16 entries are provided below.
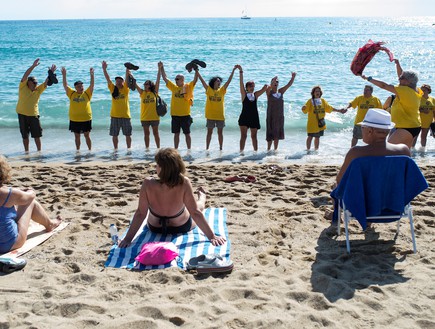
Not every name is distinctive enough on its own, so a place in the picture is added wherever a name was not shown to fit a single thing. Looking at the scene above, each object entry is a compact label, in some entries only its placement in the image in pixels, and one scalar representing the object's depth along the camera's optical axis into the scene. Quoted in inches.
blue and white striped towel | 186.1
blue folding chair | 188.2
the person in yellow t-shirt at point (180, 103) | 404.8
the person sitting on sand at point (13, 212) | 189.0
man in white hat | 193.6
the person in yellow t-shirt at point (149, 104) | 409.1
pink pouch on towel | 184.1
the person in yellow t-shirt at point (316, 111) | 400.2
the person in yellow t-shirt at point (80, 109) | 403.2
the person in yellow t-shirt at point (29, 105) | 395.2
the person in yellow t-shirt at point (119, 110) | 407.3
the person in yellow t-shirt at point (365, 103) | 389.4
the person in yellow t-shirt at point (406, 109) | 271.0
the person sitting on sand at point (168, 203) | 192.7
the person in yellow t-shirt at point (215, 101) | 410.3
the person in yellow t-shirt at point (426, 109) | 397.5
